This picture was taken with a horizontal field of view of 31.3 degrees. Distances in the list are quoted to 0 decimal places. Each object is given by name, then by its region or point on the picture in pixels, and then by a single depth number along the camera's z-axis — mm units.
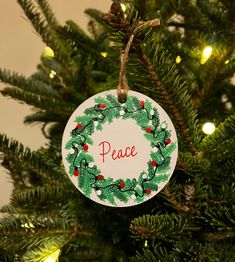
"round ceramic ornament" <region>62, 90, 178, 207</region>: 379
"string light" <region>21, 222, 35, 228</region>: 440
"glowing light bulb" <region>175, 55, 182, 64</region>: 576
